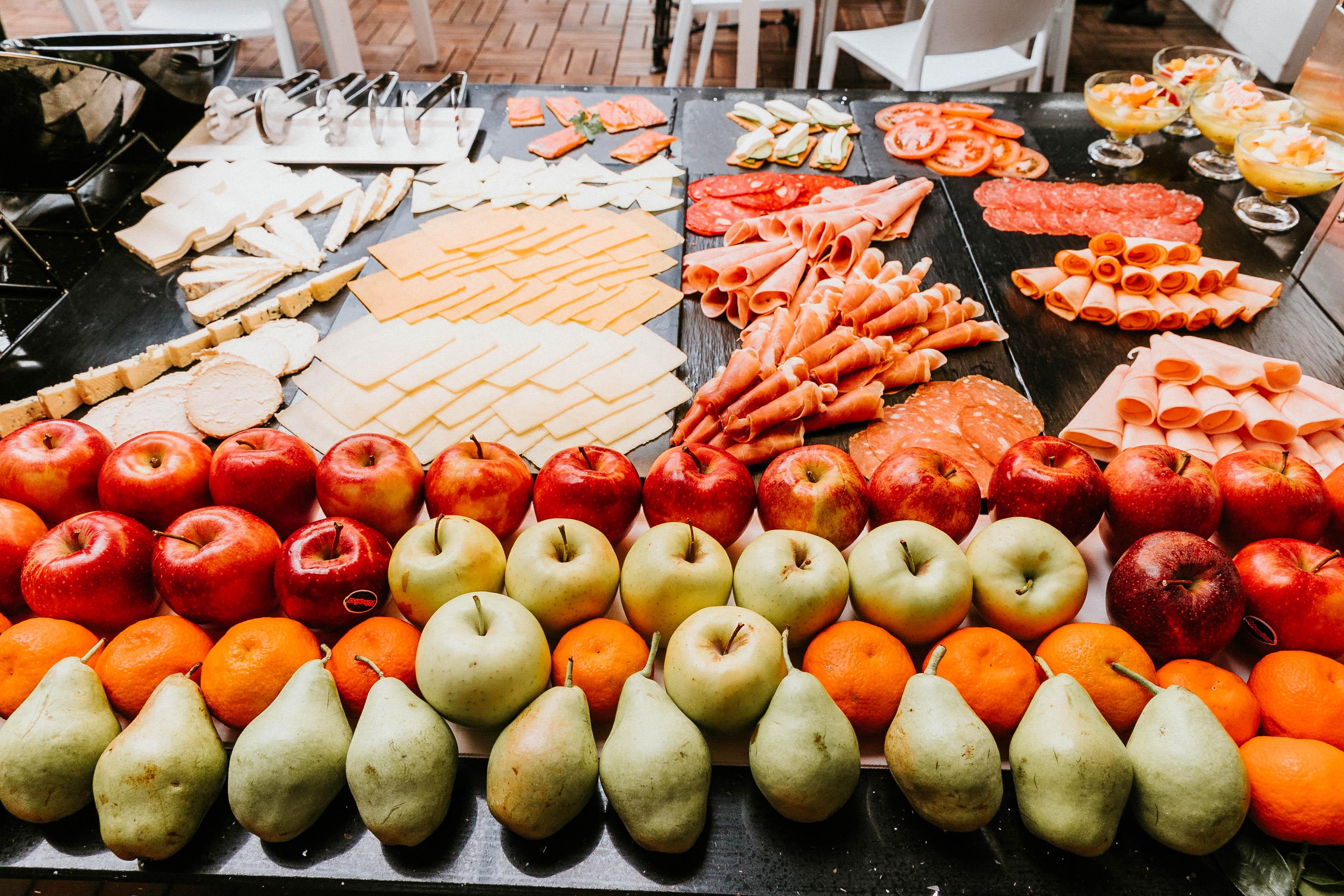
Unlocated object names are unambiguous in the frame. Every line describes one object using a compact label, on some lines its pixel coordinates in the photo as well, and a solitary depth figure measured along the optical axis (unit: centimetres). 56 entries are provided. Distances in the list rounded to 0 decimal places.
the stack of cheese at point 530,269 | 177
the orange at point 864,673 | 89
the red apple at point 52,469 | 109
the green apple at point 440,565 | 95
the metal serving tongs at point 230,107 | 225
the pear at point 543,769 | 80
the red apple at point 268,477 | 108
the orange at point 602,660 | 90
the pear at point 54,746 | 82
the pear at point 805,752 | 81
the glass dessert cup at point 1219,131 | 213
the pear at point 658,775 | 80
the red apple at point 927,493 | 108
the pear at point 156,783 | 80
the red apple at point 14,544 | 101
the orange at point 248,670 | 88
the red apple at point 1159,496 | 106
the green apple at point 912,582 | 94
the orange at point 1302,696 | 86
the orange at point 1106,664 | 89
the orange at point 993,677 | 89
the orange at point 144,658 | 90
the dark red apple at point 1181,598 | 93
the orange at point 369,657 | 90
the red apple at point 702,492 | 108
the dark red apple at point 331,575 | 95
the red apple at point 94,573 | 96
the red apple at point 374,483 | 107
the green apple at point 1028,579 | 96
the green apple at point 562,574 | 95
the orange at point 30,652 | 90
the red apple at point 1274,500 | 107
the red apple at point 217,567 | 95
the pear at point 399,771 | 80
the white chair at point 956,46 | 271
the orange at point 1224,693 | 87
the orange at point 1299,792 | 80
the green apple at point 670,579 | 95
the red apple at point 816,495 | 107
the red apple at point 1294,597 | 94
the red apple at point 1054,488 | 107
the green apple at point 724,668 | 84
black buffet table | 83
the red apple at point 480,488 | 108
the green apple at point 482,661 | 84
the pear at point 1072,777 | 80
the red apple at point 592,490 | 107
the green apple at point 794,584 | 94
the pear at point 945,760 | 80
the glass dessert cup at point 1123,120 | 225
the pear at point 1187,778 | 80
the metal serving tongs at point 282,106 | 220
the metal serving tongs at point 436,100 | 228
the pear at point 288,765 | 80
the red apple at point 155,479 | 107
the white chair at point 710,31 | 341
